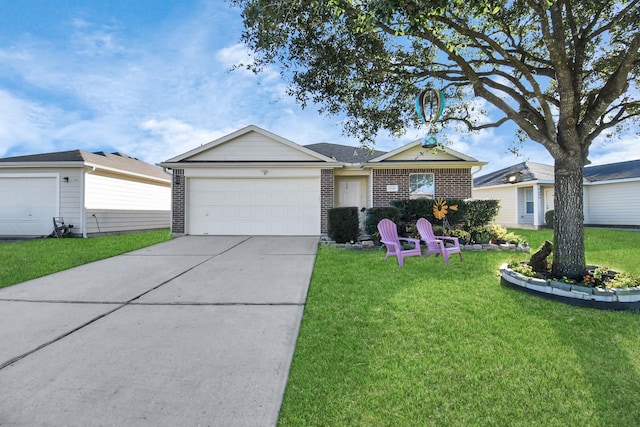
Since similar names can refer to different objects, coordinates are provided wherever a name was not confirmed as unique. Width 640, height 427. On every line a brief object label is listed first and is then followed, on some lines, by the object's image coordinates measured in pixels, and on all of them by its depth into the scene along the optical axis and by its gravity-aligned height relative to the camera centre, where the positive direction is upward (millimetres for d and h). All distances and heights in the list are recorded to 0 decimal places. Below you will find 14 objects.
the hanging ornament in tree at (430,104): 5977 +2226
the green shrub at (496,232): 9195 -438
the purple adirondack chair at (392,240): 6550 -514
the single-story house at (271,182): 11484 +1344
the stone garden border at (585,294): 4035 -1044
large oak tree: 4840 +3073
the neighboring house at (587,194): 15883 +1268
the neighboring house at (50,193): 11836 +986
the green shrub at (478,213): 9719 +137
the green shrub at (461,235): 9055 -509
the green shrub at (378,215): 9312 +81
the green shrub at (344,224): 9227 -183
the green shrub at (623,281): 4262 -904
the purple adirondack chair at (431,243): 6688 -560
